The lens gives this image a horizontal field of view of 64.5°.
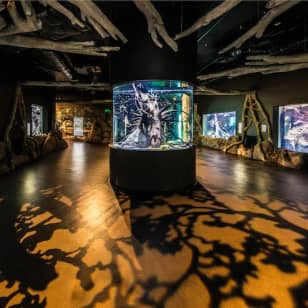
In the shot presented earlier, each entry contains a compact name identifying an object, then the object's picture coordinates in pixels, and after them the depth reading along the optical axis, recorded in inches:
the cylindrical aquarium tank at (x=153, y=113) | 172.4
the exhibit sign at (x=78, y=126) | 634.8
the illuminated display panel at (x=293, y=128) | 264.1
